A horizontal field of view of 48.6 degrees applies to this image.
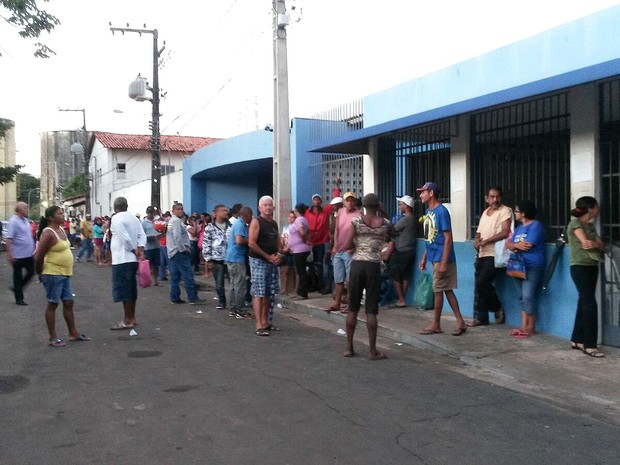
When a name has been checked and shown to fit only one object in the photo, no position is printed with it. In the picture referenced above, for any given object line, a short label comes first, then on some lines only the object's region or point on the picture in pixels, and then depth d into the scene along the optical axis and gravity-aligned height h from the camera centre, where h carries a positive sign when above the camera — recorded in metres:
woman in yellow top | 8.24 -0.44
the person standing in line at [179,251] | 11.88 -0.40
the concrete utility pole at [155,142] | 24.05 +3.03
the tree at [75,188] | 55.65 +3.44
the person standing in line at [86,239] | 23.52 -0.37
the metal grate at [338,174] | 13.43 +1.09
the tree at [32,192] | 80.25 +4.44
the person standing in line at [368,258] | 7.50 -0.35
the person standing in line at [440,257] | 8.54 -0.40
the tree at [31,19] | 10.70 +3.42
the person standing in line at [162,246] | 16.45 -0.43
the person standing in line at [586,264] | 7.41 -0.43
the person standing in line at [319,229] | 12.51 -0.05
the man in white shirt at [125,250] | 9.30 -0.29
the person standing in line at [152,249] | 15.76 -0.49
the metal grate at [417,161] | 10.70 +1.10
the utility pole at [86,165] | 41.03 +3.89
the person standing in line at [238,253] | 10.21 -0.39
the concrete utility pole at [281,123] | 13.11 +1.99
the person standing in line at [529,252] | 8.40 -0.34
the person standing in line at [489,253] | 8.91 -0.37
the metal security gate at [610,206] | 7.78 +0.20
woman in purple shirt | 11.84 -0.30
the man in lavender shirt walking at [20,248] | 11.85 -0.33
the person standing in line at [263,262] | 9.15 -0.47
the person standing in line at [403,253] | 10.80 -0.44
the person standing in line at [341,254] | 9.77 -0.43
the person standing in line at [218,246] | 11.52 -0.31
